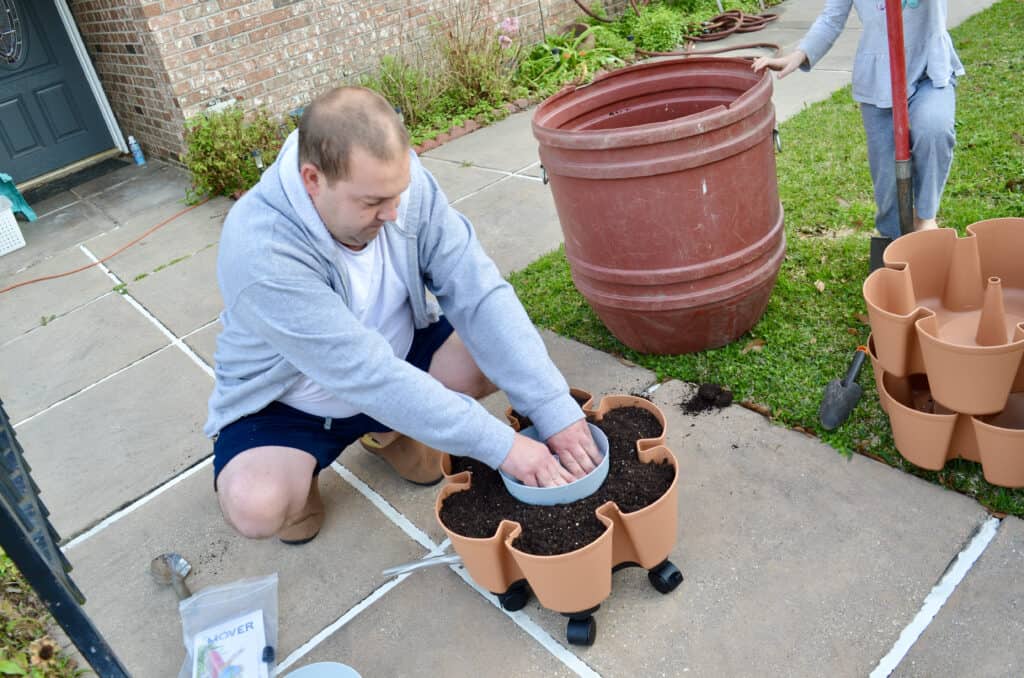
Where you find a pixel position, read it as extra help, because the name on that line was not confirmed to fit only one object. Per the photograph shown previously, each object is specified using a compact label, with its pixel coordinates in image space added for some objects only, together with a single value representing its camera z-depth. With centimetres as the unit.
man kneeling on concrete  164
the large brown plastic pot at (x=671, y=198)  224
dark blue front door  602
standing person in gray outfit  240
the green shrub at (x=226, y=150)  521
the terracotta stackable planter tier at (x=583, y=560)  162
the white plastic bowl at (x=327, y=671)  175
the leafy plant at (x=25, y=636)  200
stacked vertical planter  175
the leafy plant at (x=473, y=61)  607
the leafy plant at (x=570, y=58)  639
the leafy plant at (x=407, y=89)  593
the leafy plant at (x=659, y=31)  681
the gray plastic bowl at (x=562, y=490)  171
